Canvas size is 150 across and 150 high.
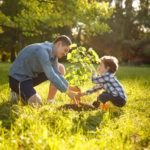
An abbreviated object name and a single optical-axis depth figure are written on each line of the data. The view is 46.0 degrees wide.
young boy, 2.97
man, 2.89
